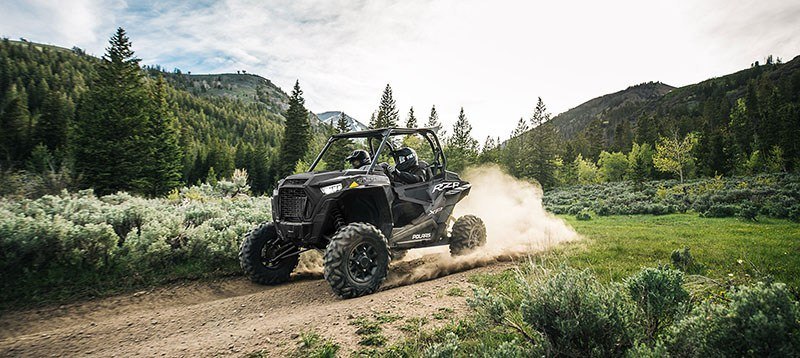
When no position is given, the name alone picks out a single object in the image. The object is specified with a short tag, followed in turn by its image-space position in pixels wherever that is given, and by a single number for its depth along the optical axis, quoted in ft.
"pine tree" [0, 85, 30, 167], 197.17
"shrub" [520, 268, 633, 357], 9.10
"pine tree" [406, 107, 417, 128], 219.41
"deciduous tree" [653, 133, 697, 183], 167.63
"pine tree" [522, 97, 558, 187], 224.12
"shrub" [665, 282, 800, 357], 6.47
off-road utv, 19.49
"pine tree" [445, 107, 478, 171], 178.62
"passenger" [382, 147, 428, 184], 26.63
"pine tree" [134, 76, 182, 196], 130.62
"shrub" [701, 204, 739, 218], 63.10
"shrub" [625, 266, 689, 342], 9.96
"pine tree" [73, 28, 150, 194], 120.37
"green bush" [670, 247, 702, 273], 23.07
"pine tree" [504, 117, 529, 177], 239.91
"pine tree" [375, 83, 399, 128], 202.08
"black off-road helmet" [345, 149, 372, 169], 25.89
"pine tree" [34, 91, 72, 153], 204.44
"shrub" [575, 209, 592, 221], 74.62
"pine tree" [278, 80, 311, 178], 193.36
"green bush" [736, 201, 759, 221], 57.06
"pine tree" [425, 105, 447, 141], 223.51
